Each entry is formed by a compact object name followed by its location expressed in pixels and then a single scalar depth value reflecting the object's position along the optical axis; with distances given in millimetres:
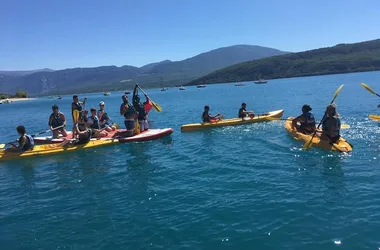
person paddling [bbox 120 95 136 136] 18344
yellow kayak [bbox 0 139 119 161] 16375
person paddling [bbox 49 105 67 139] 19234
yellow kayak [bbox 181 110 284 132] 21594
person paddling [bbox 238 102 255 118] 22356
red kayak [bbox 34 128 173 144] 18281
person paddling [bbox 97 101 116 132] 20203
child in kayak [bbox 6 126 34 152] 16359
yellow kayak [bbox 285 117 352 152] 13171
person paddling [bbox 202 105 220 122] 21906
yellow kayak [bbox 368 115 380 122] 18966
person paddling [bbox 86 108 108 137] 18938
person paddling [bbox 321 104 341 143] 13422
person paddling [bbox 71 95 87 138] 18406
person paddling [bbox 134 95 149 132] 19406
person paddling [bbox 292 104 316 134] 16192
